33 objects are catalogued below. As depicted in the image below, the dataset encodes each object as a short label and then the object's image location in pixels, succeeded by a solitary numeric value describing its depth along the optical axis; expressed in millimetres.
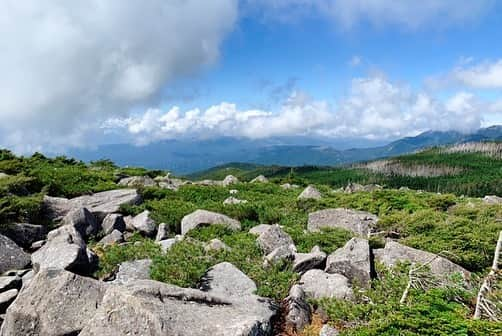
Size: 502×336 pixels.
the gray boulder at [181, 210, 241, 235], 18047
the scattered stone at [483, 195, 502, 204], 28517
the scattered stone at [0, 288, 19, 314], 10203
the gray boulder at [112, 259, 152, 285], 12070
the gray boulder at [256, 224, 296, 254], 14844
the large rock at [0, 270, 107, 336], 8656
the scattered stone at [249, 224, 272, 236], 17064
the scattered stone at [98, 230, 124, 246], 16134
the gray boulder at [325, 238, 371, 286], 12290
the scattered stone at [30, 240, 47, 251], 14711
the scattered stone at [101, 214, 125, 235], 17595
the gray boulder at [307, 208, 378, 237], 17828
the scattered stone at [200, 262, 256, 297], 11430
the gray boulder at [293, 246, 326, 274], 12999
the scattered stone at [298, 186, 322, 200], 24627
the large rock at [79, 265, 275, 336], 7836
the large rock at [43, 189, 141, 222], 18784
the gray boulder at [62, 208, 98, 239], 16703
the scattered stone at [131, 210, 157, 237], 17844
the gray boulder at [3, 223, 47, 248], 14859
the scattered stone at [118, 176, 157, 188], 26400
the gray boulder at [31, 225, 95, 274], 11750
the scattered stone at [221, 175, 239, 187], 35406
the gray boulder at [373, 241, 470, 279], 12828
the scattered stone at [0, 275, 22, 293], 10820
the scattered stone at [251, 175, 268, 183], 37119
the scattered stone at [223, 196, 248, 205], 22727
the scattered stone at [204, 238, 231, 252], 14508
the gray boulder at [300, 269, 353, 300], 11234
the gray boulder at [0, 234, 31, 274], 12281
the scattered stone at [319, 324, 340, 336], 9281
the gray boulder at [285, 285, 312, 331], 10094
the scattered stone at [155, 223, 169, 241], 17031
